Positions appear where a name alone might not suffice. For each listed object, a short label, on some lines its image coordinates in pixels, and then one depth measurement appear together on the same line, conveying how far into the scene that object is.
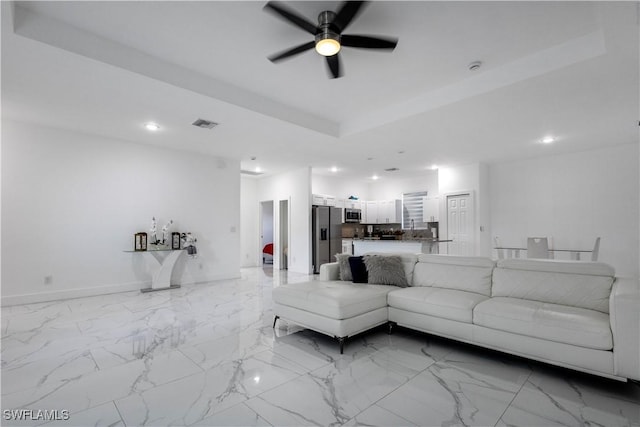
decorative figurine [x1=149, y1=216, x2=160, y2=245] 5.74
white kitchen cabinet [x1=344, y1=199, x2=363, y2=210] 9.44
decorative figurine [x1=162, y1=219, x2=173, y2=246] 5.86
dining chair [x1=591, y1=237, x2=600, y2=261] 5.42
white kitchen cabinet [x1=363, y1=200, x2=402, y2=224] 9.69
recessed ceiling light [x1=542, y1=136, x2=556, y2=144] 5.33
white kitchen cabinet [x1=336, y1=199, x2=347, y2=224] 8.98
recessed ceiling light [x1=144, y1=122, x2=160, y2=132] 4.69
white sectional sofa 2.13
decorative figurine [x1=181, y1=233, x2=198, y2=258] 6.03
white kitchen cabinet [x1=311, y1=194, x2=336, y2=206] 8.35
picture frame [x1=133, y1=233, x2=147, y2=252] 5.53
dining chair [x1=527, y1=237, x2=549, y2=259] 5.49
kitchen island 6.20
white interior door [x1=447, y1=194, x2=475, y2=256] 7.29
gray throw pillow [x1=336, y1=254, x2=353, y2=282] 3.82
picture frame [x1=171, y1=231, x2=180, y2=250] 5.98
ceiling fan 2.29
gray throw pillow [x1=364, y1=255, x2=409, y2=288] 3.62
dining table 6.06
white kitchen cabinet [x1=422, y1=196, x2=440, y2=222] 8.52
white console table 5.62
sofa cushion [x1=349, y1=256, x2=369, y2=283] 3.72
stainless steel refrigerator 7.88
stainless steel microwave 9.28
